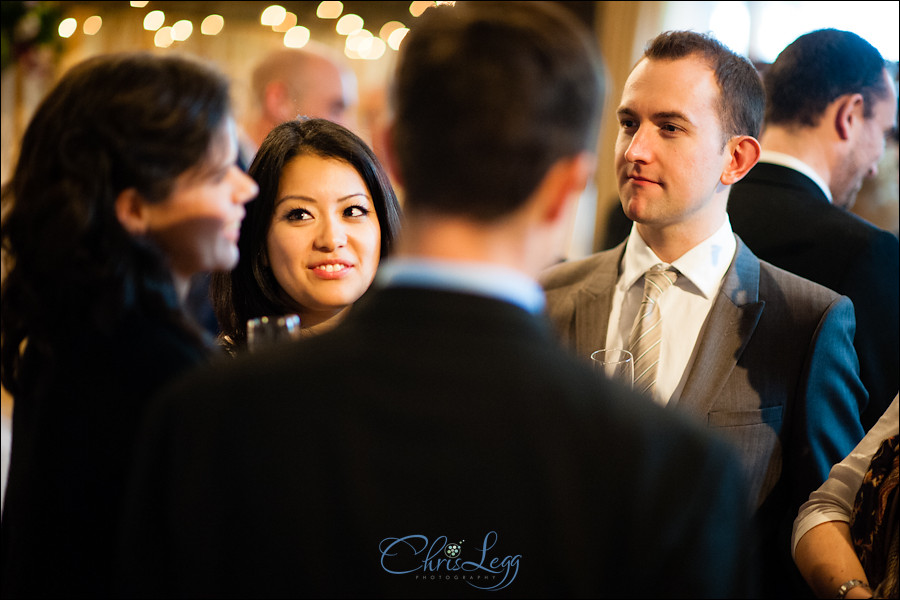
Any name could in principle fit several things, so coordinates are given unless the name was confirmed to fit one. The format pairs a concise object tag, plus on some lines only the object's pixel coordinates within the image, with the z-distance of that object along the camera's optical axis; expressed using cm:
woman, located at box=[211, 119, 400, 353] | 257
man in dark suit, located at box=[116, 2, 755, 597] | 196
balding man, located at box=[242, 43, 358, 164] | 374
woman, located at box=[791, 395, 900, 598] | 234
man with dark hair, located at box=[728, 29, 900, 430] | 277
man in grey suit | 258
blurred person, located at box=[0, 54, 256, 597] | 215
